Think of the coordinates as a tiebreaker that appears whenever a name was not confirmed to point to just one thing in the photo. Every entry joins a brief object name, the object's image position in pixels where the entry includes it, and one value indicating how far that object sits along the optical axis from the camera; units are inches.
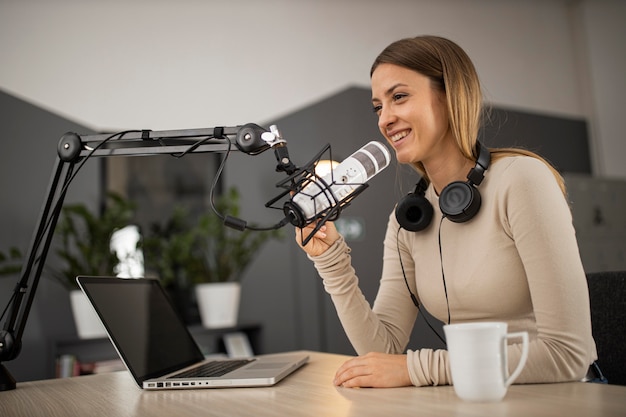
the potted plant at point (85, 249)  104.1
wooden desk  29.9
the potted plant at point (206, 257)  120.2
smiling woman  38.9
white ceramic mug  30.2
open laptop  41.7
